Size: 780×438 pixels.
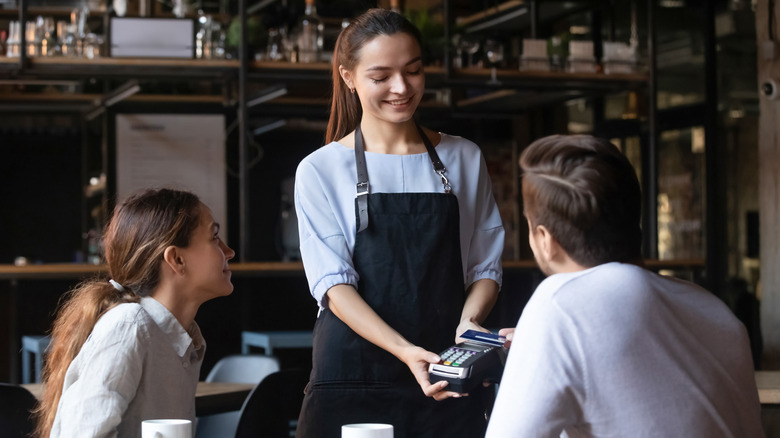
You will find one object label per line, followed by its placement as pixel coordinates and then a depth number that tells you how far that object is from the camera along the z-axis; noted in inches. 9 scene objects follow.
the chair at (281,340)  186.2
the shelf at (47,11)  285.0
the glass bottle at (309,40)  218.8
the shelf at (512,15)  263.2
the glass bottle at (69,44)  207.6
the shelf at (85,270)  184.4
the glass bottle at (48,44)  205.0
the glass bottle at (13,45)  201.9
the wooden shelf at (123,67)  199.3
